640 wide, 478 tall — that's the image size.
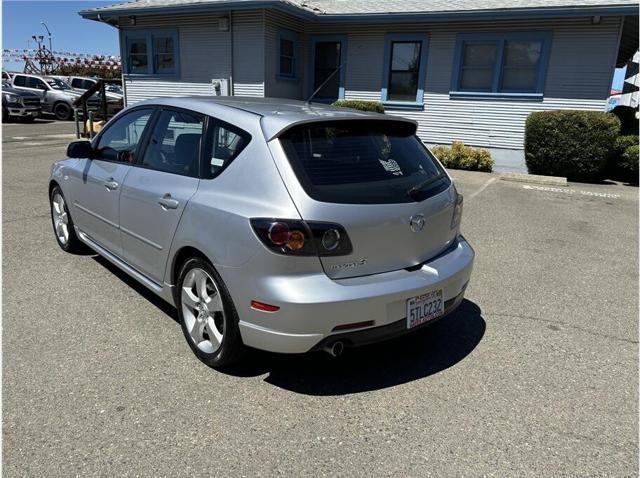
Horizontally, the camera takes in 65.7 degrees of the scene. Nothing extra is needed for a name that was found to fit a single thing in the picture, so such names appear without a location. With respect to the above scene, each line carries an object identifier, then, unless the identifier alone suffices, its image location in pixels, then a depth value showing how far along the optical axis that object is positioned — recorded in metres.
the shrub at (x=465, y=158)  11.84
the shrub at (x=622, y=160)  10.97
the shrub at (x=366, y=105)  12.59
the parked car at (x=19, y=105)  20.91
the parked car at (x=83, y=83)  24.67
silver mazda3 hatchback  2.56
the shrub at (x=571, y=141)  10.41
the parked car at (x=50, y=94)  23.09
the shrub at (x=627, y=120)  12.05
